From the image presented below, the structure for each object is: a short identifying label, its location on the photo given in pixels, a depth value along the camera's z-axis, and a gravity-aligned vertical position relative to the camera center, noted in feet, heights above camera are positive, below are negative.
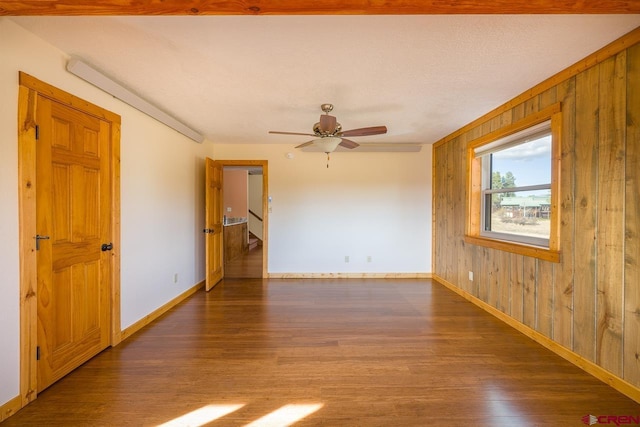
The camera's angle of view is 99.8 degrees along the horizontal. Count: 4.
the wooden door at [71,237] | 6.02 -0.70
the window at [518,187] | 8.00 +0.90
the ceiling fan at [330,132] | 8.83 +2.74
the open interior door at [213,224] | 13.48 -0.75
